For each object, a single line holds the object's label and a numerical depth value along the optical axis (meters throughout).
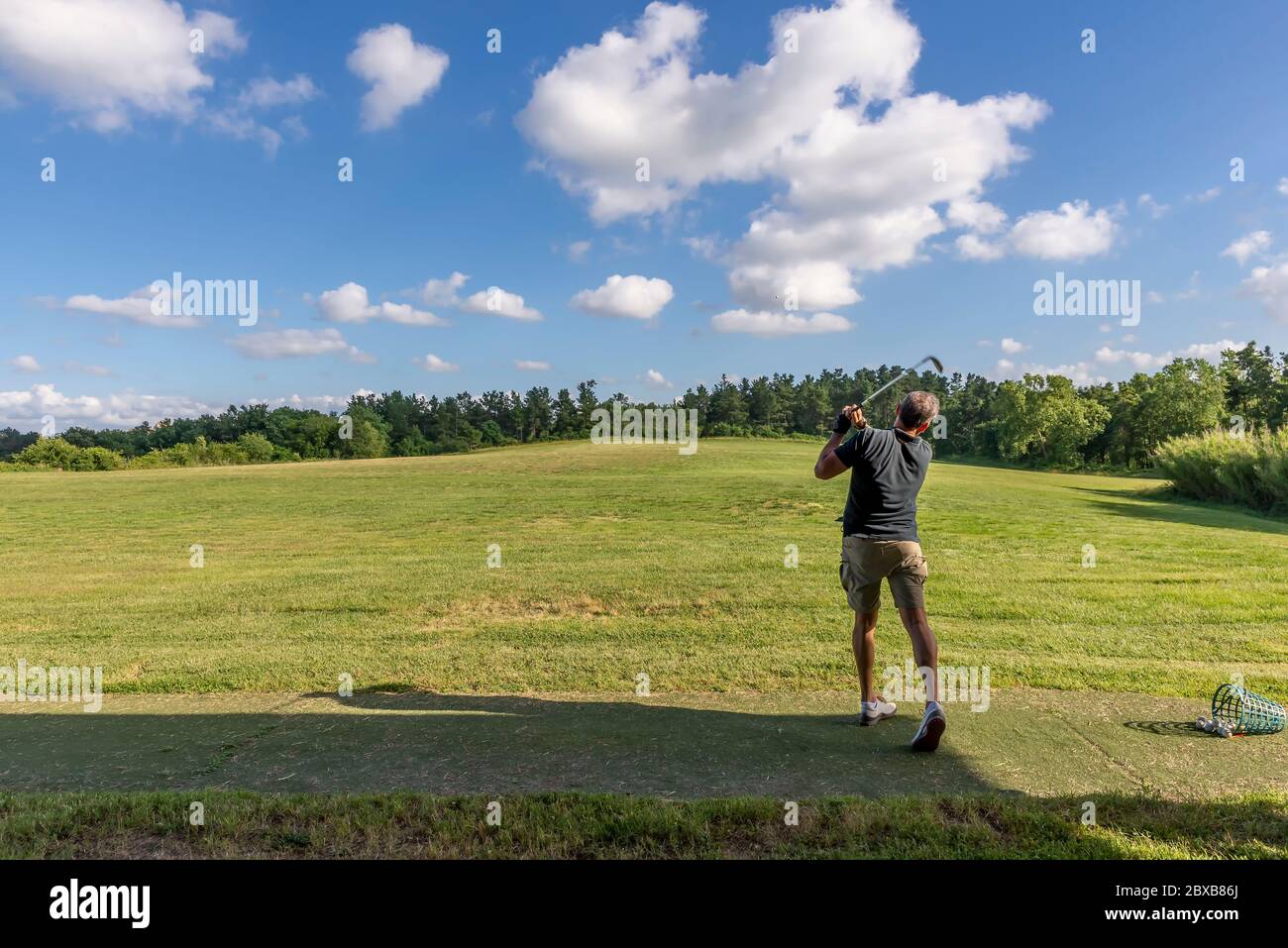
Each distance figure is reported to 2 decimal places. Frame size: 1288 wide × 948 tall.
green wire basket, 5.04
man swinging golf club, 4.98
